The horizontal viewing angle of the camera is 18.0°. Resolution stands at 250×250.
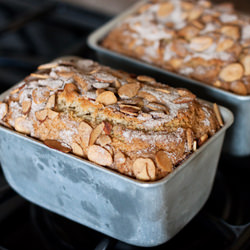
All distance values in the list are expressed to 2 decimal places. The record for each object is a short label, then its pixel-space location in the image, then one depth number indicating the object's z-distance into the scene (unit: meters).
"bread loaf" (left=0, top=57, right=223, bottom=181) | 0.63
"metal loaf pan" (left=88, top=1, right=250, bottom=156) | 0.72
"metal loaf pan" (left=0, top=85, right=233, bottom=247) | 0.62
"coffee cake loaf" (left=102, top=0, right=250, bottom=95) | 0.75
